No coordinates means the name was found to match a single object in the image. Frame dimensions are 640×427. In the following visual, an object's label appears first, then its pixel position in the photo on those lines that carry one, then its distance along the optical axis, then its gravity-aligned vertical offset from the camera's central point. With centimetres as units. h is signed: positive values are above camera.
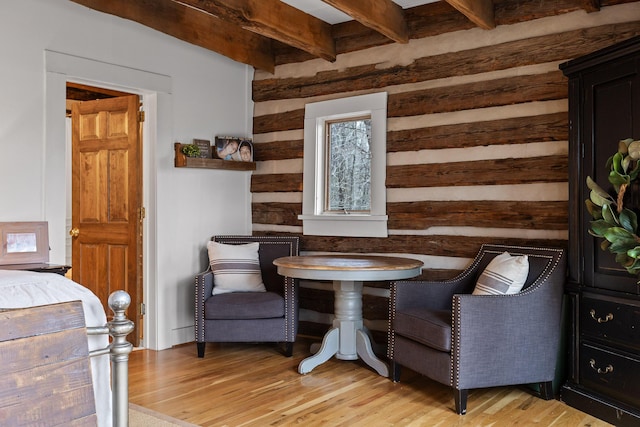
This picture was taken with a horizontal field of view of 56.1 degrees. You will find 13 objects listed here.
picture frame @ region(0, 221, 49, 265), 385 -25
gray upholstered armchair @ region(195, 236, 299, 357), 452 -84
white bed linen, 234 -38
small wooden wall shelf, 497 +37
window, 486 +33
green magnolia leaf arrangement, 287 -4
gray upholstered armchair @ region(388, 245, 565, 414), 341 -76
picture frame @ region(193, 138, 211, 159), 516 +51
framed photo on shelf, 532 +52
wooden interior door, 499 +5
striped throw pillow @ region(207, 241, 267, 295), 479 -51
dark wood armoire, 310 -35
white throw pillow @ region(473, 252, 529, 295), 359 -43
